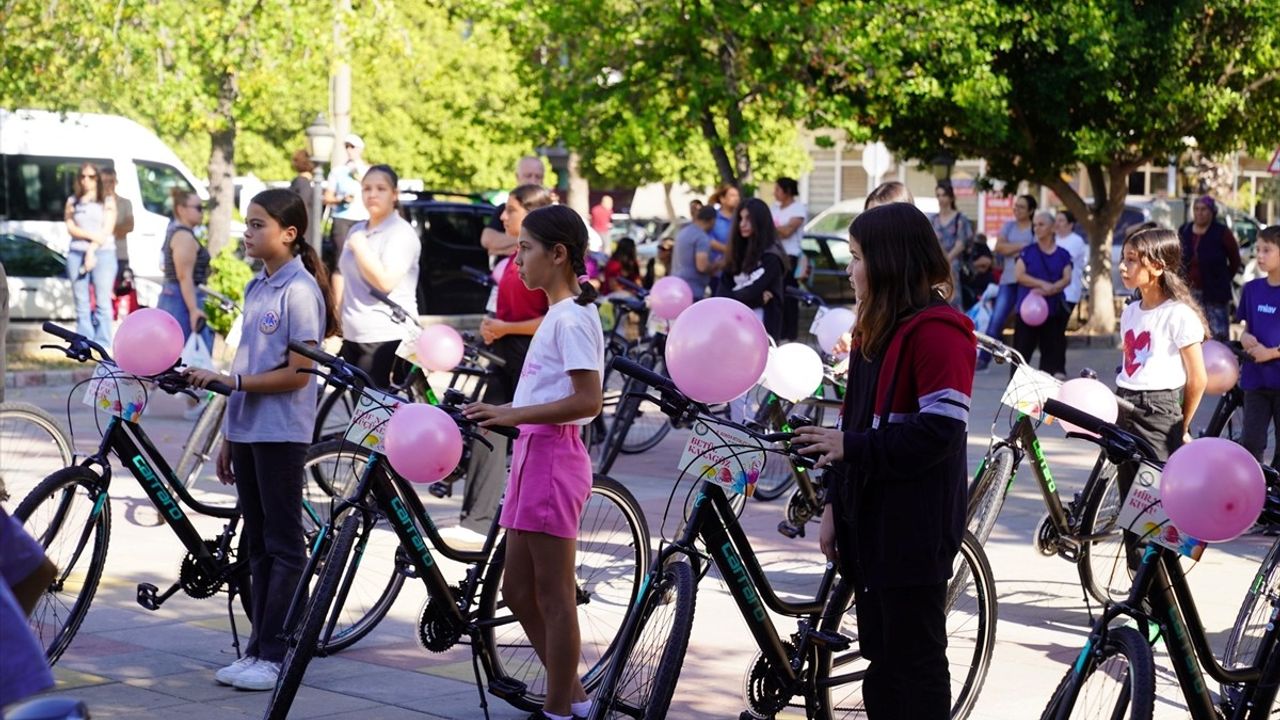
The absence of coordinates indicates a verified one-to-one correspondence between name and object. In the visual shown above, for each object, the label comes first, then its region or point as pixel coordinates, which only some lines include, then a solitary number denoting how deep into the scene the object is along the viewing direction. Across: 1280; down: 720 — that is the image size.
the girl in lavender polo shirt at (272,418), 6.14
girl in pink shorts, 5.29
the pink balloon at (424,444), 5.28
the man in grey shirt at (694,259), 14.36
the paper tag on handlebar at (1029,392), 7.16
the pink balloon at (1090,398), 6.63
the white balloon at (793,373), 7.27
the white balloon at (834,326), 8.48
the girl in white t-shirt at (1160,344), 7.32
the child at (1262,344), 9.14
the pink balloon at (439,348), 8.30
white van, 23.42
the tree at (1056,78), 22.39
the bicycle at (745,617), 4.77
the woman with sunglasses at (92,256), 17.16
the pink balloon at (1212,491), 4.47
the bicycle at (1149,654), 4.29
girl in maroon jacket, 4.31
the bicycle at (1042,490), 7.19
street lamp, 22.95
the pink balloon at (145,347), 6.19
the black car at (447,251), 22.16
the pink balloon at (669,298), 11.12
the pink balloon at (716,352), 5.03
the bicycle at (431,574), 5.33
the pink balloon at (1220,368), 8.02
